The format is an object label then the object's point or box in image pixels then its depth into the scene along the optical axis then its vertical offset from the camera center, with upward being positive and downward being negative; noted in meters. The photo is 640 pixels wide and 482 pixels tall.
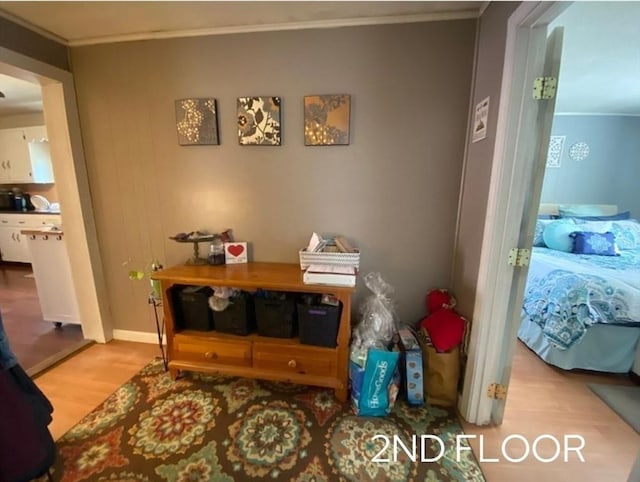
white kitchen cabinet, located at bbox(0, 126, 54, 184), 4.09 +0.38
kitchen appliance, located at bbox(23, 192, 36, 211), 4.38 -0.37
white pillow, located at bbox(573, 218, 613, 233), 2.92 -0.45
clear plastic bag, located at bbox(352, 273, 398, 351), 1.62 -0.81
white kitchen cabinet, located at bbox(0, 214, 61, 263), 4.13 -0.75
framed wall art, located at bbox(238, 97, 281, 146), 1.81 +0.40
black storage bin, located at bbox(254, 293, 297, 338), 1.70 -0.81
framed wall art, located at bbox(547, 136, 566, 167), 3.61 +0.42
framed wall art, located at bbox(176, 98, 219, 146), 1.87 +0.41
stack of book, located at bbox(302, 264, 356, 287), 1.55 -0.52
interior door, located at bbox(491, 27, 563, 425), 1.20 -0.02
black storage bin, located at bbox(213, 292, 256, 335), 1.74 -0.84
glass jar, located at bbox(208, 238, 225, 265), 1.93 -0.49
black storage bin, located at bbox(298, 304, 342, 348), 1.61 -0.82
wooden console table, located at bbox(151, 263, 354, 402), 1.62 -1.01
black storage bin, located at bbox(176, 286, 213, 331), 1.76 -0.80
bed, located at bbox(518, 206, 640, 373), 1.86 -0.93
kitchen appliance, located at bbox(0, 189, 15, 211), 4.33 -0.32
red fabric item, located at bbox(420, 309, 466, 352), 1.59 -0.85
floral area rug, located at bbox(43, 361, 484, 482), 1.27 -1.31
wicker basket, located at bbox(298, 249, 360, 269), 1.66 -0.45
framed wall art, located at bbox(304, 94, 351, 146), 1.74 +0.40
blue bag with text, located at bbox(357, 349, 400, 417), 1.51 -1.12
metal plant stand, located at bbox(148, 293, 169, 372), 1.92 -1.12
